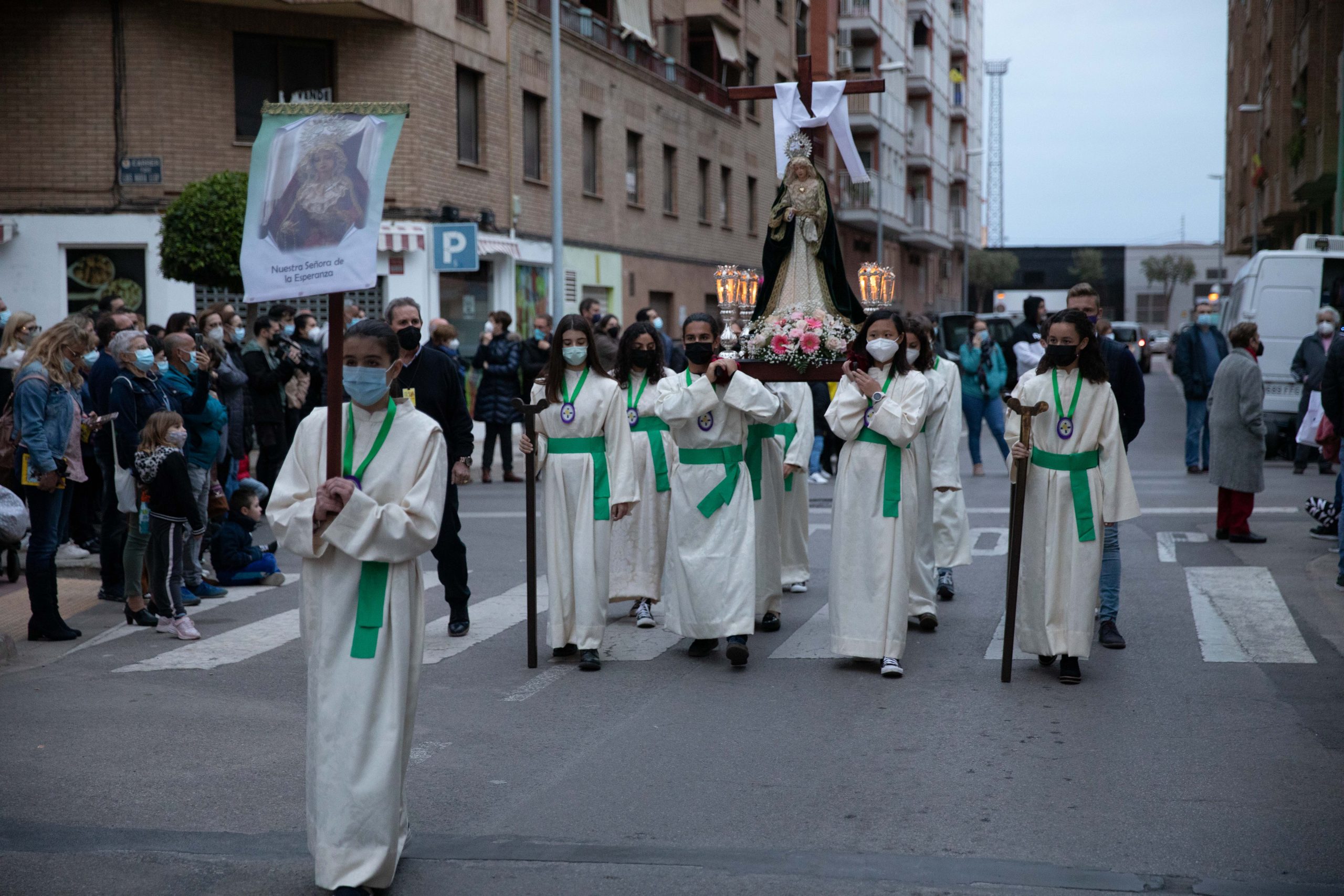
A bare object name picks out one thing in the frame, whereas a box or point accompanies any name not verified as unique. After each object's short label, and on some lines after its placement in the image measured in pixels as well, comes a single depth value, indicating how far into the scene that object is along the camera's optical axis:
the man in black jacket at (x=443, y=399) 8.65
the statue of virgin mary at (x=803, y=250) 10.00
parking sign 20.27
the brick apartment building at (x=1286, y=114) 31.12
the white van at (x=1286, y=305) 19.31
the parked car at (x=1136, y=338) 46.91
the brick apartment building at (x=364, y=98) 19.77
